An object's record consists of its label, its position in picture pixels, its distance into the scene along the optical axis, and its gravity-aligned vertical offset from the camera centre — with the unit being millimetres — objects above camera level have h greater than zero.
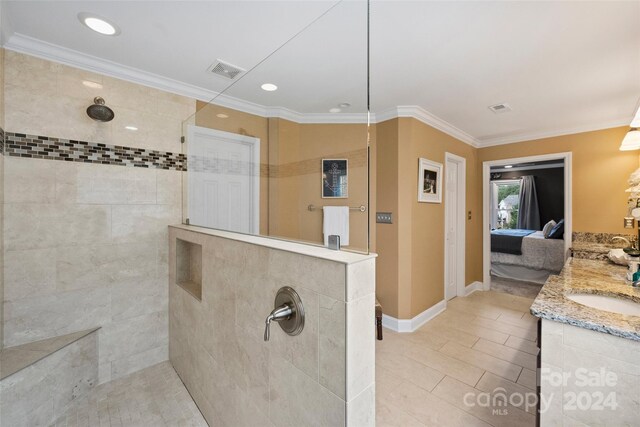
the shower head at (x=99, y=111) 1857 +736
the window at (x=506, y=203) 7621 +297
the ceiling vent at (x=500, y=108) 2675 +1124
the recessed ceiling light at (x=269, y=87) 1745 +858
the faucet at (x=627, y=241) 2623 -292
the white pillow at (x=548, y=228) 5385 -333
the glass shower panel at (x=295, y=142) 1167 +437
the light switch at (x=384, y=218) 2840 -64
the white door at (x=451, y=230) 3521 -250
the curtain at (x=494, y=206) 7832 +204
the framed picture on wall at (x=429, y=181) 2900 +369
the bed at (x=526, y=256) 4590 -836
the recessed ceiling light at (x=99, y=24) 1486 +1130
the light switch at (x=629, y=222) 2500 -88
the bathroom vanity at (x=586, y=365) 986 -629
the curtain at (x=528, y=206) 6973 +184
